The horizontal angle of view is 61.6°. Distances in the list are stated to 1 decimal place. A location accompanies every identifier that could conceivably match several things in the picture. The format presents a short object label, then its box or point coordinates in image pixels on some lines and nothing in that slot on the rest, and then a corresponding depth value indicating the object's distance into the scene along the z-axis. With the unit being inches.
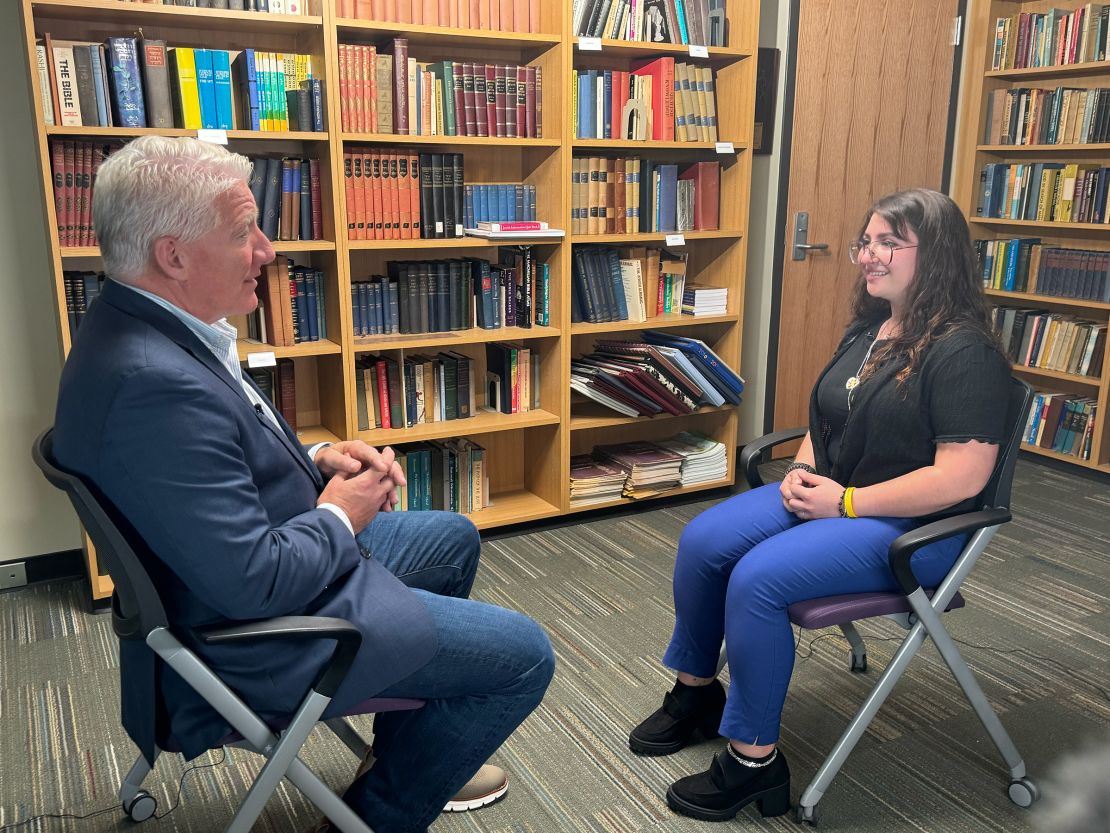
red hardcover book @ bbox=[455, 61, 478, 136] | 121.0
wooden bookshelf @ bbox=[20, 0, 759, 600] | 107.9
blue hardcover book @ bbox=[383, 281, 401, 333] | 123.6
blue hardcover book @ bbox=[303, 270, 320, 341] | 118.9
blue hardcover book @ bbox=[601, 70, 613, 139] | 130.9
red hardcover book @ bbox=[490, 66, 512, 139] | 123.2
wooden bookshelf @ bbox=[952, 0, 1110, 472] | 162.1
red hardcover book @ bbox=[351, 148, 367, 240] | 116.4
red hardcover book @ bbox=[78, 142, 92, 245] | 102.2
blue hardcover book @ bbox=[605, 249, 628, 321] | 137.6
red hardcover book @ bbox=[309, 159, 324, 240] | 115.9
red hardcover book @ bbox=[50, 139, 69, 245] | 100.5
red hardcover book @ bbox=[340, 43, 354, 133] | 112.3
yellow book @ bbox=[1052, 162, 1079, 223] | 162.7
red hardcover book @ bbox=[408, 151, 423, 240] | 121.1
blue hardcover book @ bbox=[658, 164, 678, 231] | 138.9
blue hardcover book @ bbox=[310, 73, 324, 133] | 111.0
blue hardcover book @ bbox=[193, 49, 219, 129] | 106.0
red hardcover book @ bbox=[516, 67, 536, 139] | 126.3
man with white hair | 50.1
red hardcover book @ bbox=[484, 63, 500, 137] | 122.6
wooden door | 157.5
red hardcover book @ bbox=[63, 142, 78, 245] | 101.2
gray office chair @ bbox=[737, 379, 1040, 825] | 70.9
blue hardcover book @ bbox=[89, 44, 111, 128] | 99.9
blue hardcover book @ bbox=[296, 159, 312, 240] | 115.5
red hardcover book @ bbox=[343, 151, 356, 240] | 115.8
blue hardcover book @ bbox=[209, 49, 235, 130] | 107.0
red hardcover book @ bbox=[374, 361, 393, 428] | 124.9
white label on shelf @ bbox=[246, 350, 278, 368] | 111.0
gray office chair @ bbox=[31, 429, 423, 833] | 51.6
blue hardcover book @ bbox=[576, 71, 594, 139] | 128.7
